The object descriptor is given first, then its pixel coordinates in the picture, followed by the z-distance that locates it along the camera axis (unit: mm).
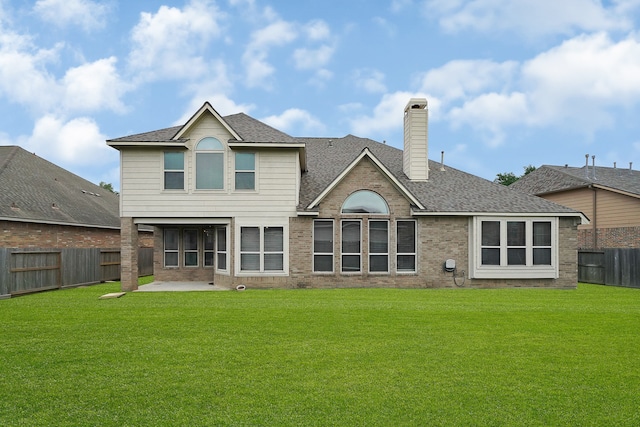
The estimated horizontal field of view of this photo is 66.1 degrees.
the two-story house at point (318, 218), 17625
